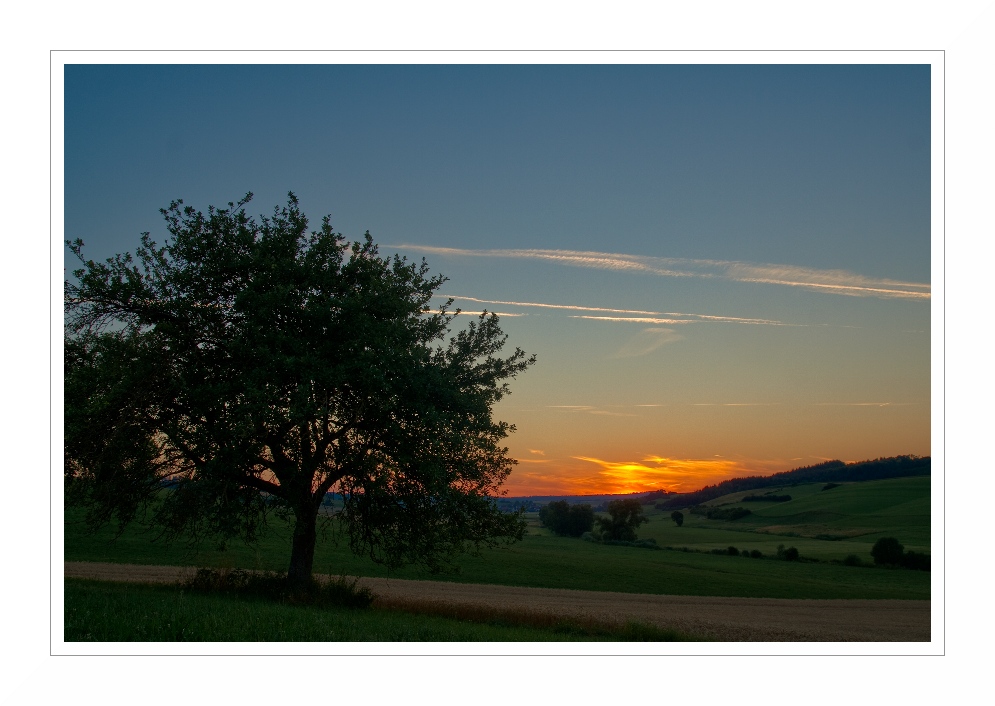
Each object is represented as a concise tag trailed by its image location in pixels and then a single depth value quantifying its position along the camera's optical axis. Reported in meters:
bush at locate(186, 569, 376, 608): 23.17
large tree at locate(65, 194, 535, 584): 21.42
